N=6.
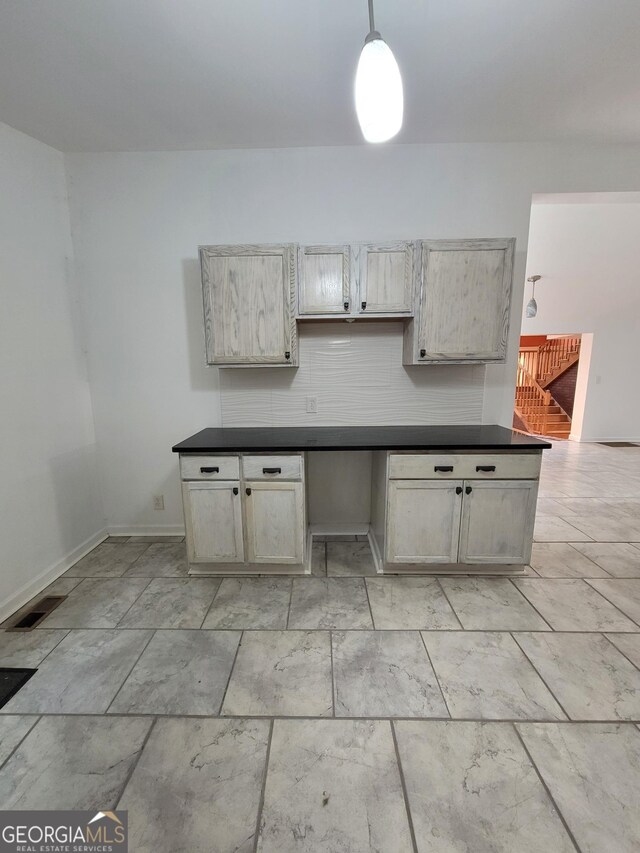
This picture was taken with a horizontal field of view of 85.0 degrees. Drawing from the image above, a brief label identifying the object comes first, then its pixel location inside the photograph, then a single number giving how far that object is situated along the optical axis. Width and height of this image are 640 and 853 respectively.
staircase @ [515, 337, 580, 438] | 8.17
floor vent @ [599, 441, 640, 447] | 6.16
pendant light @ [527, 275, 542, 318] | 5.38
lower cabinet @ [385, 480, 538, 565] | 2.15
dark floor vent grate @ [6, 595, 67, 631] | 1.89
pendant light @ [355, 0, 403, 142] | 1.13
